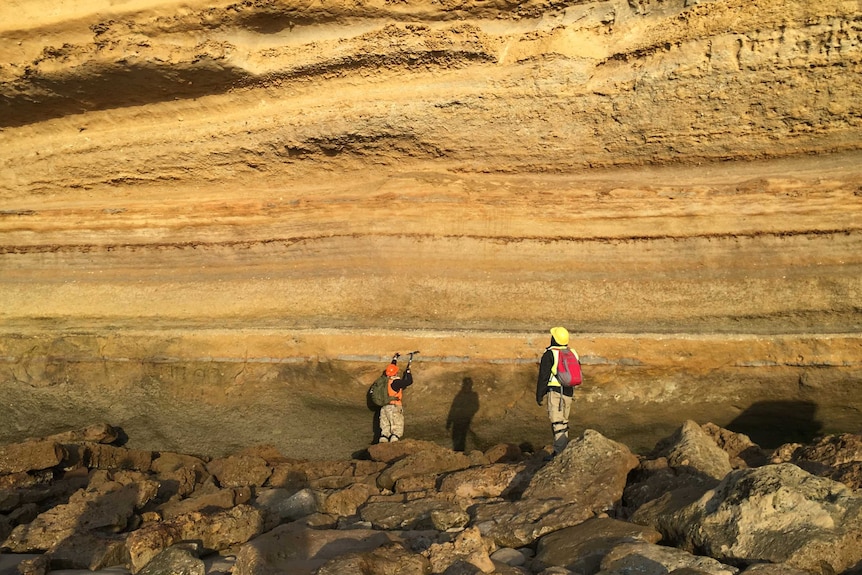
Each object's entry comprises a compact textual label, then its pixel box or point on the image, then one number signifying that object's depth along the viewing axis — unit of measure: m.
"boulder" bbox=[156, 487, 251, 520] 6.13
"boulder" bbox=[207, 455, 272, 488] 7.18
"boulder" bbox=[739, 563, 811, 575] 3.74
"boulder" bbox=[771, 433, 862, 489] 5.34
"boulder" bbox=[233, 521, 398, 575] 4.38
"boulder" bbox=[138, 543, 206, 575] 4.30
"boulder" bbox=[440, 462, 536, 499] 6.02
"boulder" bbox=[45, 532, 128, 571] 5.03
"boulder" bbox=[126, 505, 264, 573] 4.78
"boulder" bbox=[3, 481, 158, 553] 5.57
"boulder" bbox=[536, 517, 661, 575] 4.37
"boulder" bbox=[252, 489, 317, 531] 5.70
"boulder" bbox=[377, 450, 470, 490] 6.52
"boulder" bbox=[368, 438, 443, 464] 7.30
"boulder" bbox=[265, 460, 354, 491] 7.03
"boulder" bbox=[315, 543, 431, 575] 3.97
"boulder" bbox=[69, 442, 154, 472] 7.73
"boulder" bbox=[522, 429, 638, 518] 5.40
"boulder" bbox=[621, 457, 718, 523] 5.03
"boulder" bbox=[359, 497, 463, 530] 5.36
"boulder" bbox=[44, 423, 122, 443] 8.22
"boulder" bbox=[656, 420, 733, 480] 5.81
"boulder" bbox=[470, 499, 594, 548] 4.95
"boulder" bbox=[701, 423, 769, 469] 6.44
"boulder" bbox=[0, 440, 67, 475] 7.31
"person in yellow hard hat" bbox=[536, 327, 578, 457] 6.62
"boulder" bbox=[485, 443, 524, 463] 7.18
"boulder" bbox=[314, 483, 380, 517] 5.90
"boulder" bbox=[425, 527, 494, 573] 4.34
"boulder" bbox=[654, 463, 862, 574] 3.96
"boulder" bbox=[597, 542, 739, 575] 4.01
